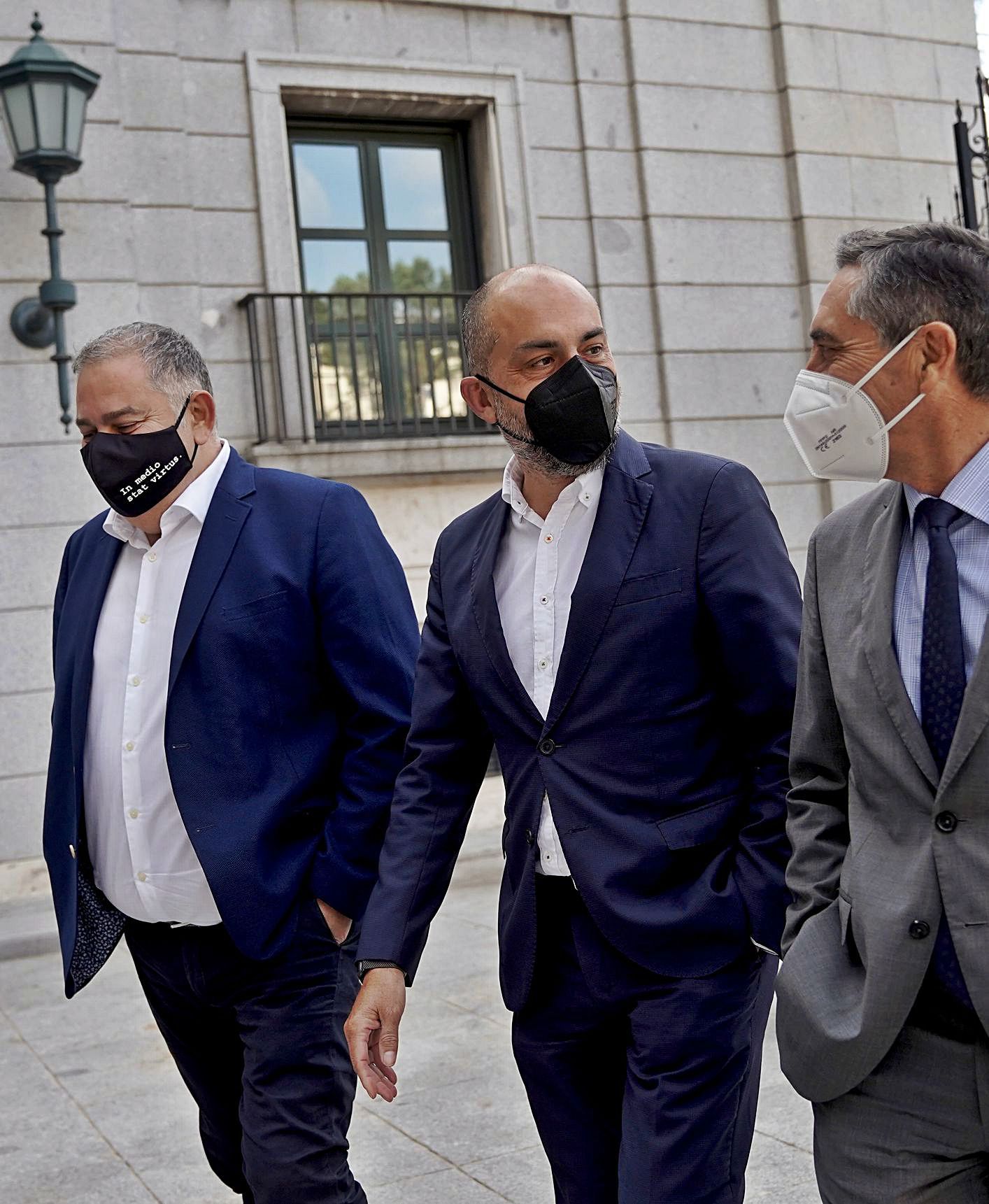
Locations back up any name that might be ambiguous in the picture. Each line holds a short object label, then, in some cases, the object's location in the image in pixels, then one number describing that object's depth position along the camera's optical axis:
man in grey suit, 2.10
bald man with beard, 2.62
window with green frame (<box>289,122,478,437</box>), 10.03
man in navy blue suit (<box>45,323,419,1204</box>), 3.14
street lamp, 8.23
